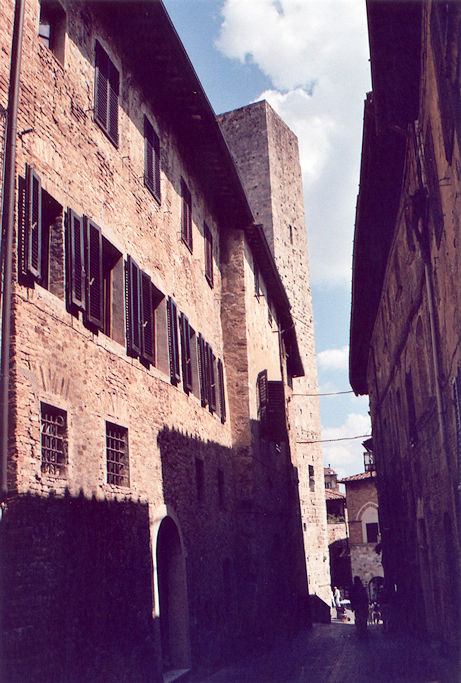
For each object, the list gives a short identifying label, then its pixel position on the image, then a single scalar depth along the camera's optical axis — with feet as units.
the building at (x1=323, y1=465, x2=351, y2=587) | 139.85
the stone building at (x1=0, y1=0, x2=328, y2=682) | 21.81
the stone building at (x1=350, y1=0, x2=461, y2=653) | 26.30
